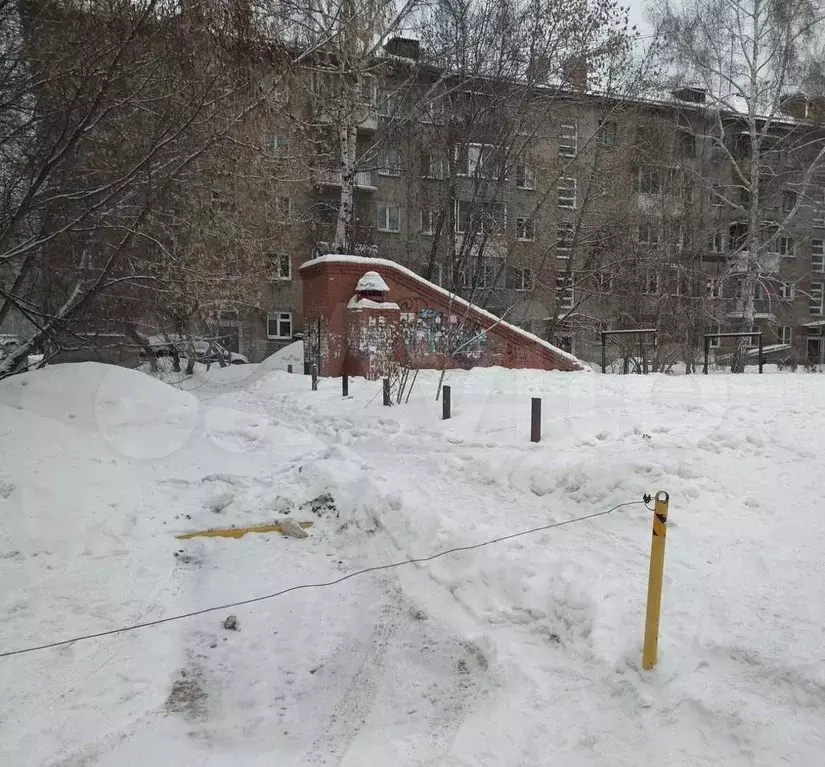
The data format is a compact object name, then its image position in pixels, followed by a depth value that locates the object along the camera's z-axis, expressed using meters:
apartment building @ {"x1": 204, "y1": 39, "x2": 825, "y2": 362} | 21.77
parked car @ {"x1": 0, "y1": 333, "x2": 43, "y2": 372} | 11.29
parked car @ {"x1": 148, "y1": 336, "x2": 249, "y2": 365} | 16.17
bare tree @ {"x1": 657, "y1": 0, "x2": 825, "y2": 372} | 22.19
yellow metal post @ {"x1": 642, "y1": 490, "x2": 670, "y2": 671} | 3.28
